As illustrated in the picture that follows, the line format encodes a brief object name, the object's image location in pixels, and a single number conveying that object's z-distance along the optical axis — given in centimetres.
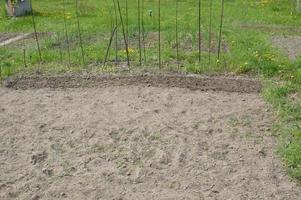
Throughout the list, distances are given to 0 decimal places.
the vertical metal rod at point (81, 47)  743
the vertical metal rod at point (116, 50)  753
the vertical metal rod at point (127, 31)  868
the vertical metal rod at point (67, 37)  747
